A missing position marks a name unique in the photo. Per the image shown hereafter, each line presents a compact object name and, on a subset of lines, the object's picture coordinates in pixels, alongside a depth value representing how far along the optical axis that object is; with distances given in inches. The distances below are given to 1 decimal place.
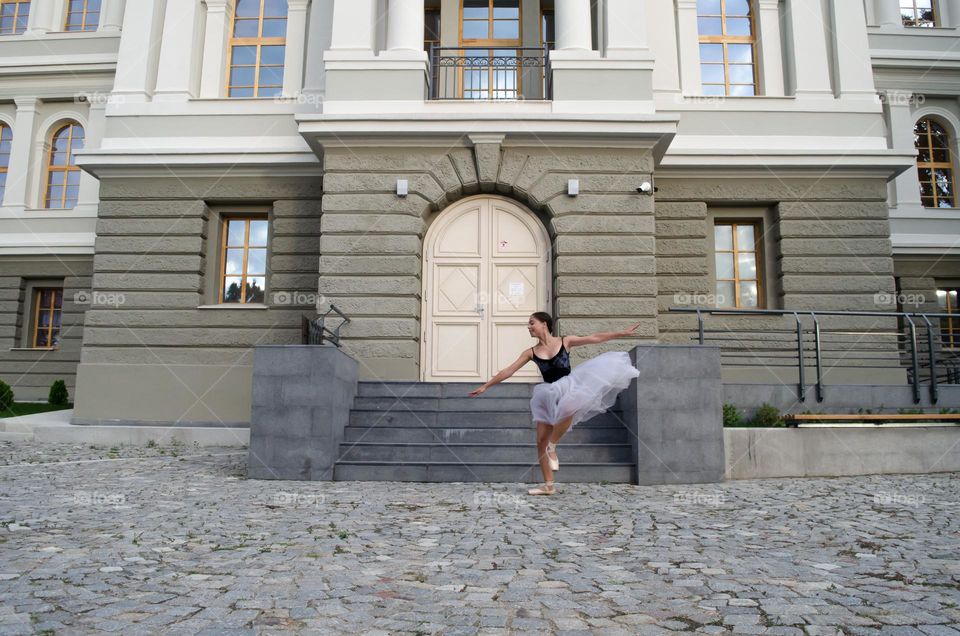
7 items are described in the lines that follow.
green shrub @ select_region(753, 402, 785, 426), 404.5
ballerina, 312.0
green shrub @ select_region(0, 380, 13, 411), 673.0
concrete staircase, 365.1
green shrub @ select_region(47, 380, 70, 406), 788.0
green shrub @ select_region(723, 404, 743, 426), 407.2
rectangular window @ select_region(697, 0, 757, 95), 629.0
